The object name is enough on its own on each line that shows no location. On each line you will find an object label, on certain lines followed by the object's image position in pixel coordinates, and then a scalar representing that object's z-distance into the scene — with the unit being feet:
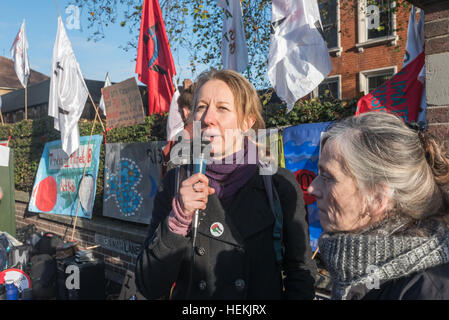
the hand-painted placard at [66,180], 21.77
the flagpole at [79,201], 21.38
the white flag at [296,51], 11.98
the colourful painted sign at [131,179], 17.58
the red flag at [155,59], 17.47
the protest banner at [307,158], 12.41
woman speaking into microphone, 4.86
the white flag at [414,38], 11.85
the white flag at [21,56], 30.17
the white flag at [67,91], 21.57
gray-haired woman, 3.46
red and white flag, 10.87
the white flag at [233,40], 15.42
